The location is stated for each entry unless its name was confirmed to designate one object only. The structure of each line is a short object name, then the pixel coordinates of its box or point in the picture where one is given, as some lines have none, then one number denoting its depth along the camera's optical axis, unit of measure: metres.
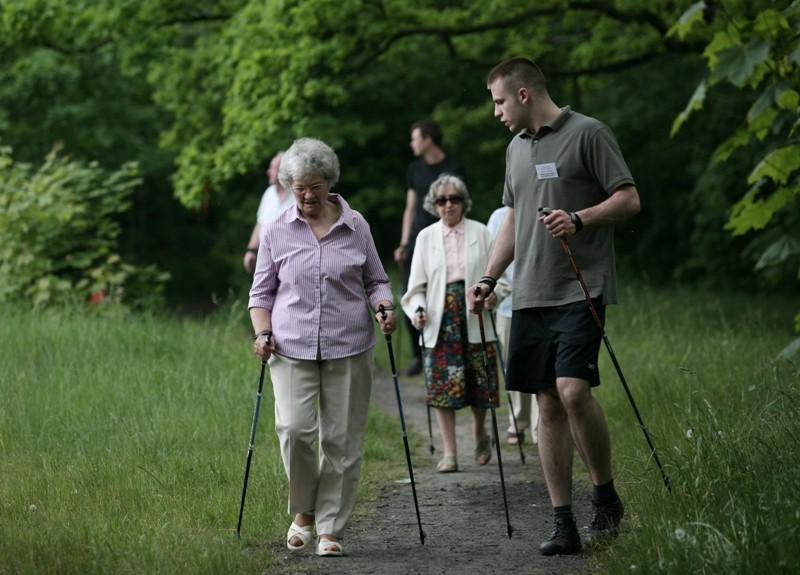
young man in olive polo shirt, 11.33
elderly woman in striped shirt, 11.90
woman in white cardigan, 17.08
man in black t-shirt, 21.89
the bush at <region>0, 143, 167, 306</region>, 25.91
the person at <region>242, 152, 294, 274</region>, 22.09
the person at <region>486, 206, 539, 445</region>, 18.16
